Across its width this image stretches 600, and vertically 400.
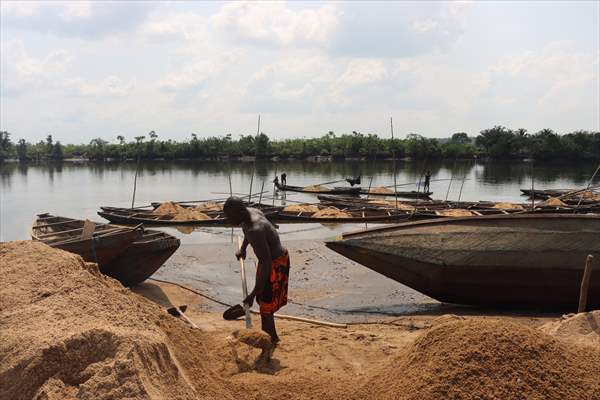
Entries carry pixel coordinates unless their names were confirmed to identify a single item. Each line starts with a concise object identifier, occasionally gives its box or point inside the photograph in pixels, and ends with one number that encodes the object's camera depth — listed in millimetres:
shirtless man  4438
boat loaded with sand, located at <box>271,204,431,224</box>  14953
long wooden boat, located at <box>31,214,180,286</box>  7443
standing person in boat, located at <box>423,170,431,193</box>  25056
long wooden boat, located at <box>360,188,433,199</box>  24541
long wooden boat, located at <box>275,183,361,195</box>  24641
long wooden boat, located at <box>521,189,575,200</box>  22455
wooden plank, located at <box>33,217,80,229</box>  9621
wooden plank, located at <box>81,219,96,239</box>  7614
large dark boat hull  6598
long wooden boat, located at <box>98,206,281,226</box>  15266
